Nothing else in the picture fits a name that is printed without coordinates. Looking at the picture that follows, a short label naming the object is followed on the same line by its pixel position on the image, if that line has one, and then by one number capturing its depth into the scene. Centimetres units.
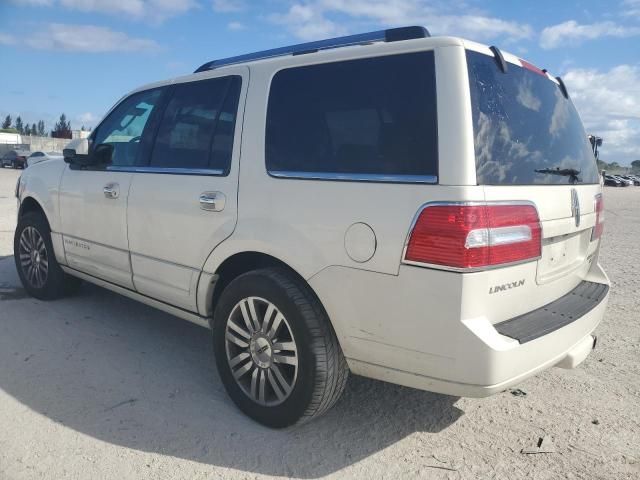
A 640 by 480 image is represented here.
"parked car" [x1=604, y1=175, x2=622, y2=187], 6650
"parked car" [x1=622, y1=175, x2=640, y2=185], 7443
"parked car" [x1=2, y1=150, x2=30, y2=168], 4378
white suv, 234
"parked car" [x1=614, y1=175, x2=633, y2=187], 6694
